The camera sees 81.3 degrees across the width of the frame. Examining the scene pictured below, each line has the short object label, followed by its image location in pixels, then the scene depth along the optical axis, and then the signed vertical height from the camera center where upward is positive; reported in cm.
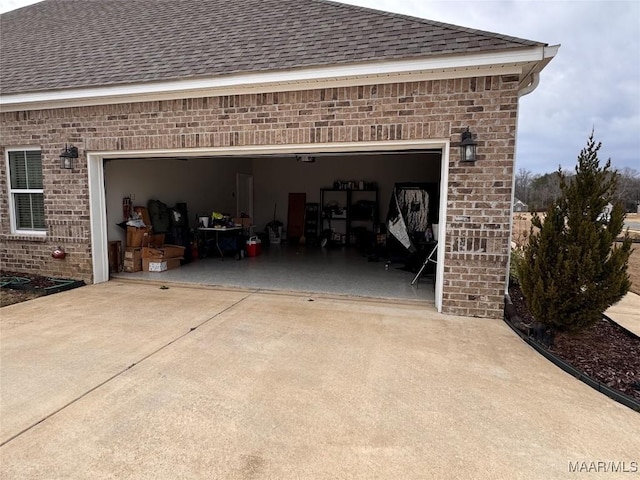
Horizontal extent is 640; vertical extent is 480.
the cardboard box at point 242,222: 994 -55
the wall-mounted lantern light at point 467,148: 449 +69
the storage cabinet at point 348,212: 1188 -27
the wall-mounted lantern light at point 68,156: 609 +70
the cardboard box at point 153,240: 734 -80
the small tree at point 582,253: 340 -43
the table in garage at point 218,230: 862 -68
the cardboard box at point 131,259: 713 -113
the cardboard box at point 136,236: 718 -69
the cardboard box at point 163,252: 727 -103
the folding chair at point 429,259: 602 -97
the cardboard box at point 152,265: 729 -126
